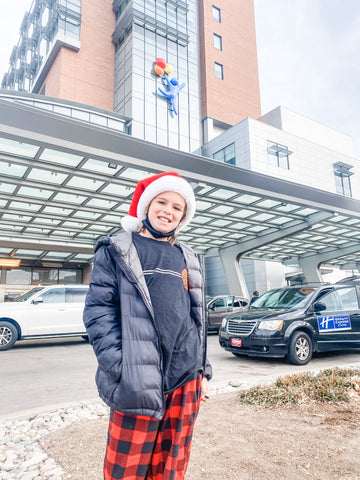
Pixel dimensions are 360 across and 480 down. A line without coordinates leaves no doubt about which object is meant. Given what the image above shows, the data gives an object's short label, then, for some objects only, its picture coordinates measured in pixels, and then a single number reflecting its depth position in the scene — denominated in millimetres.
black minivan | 7285
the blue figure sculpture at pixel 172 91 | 34938
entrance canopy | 11047
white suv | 9719
